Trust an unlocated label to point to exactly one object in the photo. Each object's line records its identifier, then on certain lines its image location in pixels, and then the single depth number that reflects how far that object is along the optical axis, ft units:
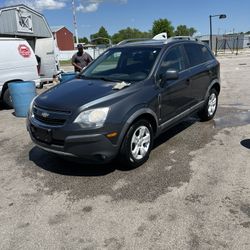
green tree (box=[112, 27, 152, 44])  315.37
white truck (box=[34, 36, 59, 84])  45.52
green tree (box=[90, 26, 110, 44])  334.36
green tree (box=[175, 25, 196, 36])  272.17
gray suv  12.80
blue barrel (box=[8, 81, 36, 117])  25.86
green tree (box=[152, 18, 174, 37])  215.31
